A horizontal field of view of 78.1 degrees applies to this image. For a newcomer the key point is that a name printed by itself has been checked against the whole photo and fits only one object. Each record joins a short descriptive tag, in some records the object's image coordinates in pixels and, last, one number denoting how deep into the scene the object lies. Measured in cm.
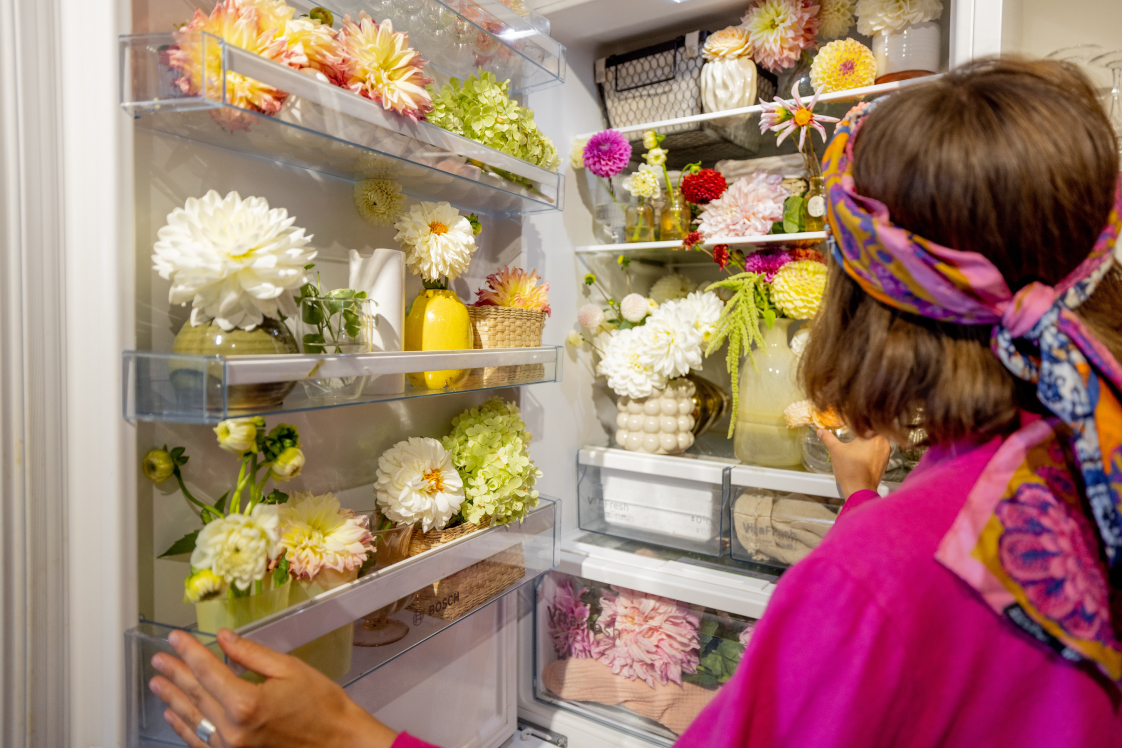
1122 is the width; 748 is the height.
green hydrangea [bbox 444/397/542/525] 117
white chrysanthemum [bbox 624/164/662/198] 157
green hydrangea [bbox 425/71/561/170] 110
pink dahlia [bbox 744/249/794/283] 144
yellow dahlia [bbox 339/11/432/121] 91
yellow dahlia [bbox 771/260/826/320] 138
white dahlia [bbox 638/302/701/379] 150
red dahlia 150
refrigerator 77
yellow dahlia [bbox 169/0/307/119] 71
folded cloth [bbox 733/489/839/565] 137
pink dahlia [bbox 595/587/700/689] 141
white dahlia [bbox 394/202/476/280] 108
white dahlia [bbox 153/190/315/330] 74
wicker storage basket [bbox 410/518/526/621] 112
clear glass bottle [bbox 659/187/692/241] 159
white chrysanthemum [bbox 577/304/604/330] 161
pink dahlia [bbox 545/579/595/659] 155
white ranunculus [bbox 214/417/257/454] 77
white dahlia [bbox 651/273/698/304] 179
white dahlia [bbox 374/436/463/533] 106
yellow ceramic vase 111
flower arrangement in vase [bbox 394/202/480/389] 108
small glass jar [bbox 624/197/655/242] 164
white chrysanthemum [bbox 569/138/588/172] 162
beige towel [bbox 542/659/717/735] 140
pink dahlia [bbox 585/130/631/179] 156
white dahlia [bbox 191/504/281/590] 76
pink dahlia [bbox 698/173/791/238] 146
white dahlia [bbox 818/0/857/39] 142
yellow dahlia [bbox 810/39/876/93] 131
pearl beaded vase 156
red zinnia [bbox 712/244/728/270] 150
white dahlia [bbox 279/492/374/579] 88
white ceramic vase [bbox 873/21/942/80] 127
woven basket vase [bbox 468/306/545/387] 120
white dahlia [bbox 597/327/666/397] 153
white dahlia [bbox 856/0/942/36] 127
